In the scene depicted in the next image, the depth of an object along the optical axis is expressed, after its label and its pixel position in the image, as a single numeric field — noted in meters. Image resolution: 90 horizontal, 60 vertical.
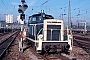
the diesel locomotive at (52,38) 13.04
